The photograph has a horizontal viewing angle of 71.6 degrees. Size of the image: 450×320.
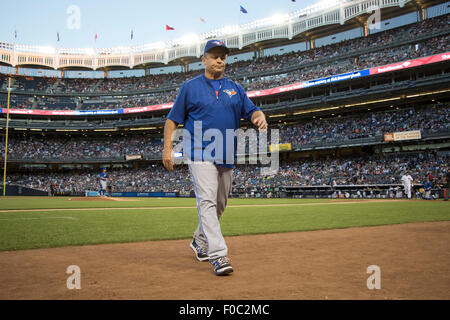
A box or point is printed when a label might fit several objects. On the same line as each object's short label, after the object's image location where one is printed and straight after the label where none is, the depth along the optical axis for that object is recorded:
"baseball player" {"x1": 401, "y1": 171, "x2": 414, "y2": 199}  22.57
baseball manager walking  3.40
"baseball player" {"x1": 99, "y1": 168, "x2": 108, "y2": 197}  25.07
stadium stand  30.05
